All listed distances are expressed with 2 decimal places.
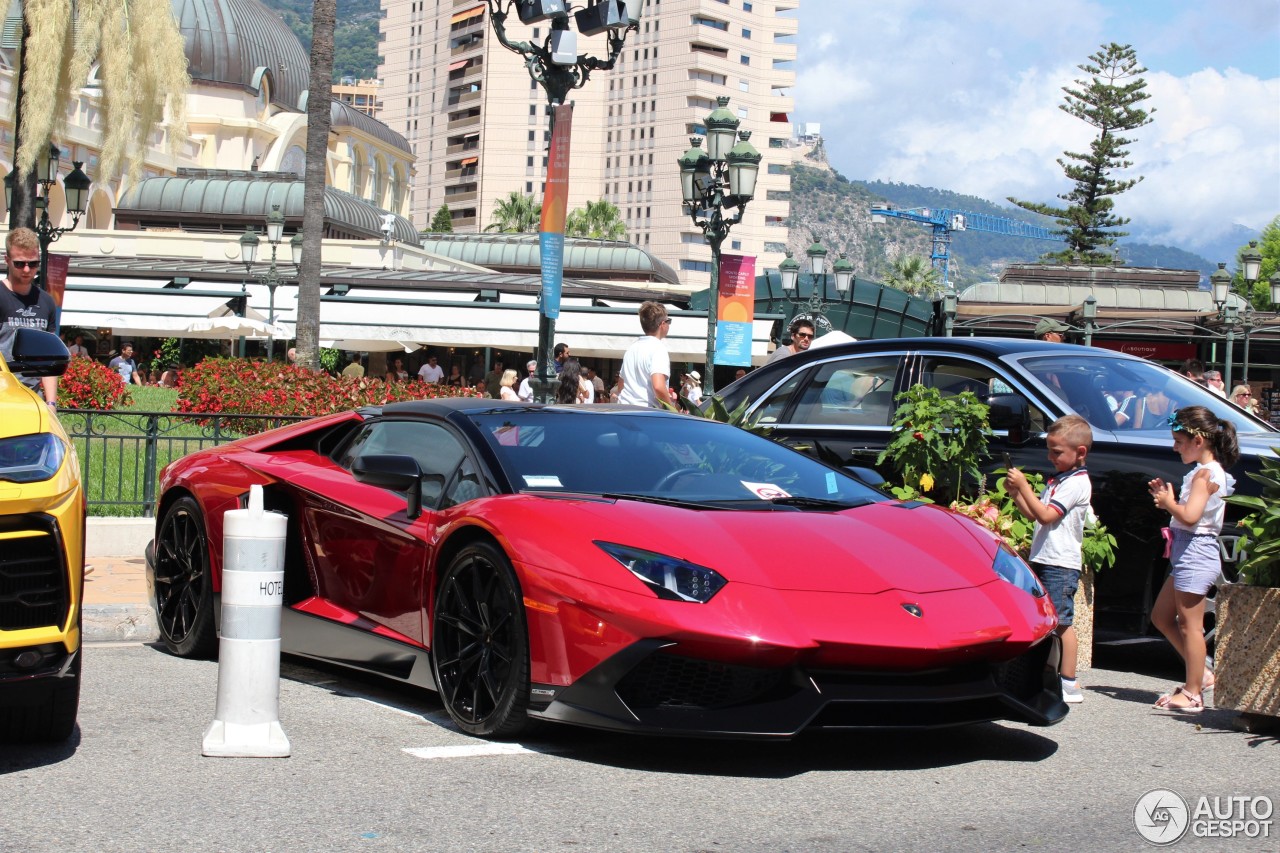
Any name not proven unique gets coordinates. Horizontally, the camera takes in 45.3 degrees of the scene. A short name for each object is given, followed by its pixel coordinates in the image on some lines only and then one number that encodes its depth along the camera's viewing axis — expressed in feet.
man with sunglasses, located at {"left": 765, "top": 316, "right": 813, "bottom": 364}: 44.47
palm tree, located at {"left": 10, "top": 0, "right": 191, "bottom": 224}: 71.26
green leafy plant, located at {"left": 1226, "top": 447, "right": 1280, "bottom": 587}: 20.89
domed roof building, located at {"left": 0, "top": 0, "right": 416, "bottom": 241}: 241.14
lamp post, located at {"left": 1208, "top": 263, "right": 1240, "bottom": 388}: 107.34
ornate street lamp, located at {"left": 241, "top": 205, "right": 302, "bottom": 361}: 124.77
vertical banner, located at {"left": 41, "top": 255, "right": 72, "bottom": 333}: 56.24
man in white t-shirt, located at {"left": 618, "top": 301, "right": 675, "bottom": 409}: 37.47
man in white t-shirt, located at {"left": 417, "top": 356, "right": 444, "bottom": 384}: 92.73
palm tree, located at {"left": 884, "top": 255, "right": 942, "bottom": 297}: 337.72
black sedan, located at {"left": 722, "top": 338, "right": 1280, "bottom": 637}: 26.09
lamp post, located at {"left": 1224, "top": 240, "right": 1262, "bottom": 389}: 105.96
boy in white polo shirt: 22.84
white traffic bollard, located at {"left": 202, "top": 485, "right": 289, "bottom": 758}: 17.51
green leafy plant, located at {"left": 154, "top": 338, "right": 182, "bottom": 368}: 139.85
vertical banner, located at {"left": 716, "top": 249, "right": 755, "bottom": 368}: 64.34
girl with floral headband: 22.40
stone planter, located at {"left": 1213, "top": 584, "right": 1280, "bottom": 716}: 20.22
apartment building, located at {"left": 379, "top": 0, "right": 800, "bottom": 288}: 442.09
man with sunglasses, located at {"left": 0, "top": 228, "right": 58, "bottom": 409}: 27.48
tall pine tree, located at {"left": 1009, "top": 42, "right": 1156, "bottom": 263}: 249.34
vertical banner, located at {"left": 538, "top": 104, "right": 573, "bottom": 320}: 47.55
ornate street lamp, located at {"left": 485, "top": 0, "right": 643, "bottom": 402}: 49.55
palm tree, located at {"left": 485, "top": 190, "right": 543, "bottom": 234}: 345.51
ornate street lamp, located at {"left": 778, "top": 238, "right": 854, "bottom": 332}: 103.96
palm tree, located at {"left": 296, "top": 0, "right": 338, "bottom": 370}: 68.44
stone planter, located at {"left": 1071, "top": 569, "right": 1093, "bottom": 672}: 26.18
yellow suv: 15.53
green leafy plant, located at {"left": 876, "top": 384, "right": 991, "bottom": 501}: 27.45
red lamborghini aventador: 16.46
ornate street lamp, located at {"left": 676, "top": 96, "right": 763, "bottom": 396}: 68.03
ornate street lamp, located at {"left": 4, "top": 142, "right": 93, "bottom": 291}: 76.23
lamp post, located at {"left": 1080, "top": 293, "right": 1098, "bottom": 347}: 116.06
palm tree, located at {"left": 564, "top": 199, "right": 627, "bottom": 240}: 361.71
